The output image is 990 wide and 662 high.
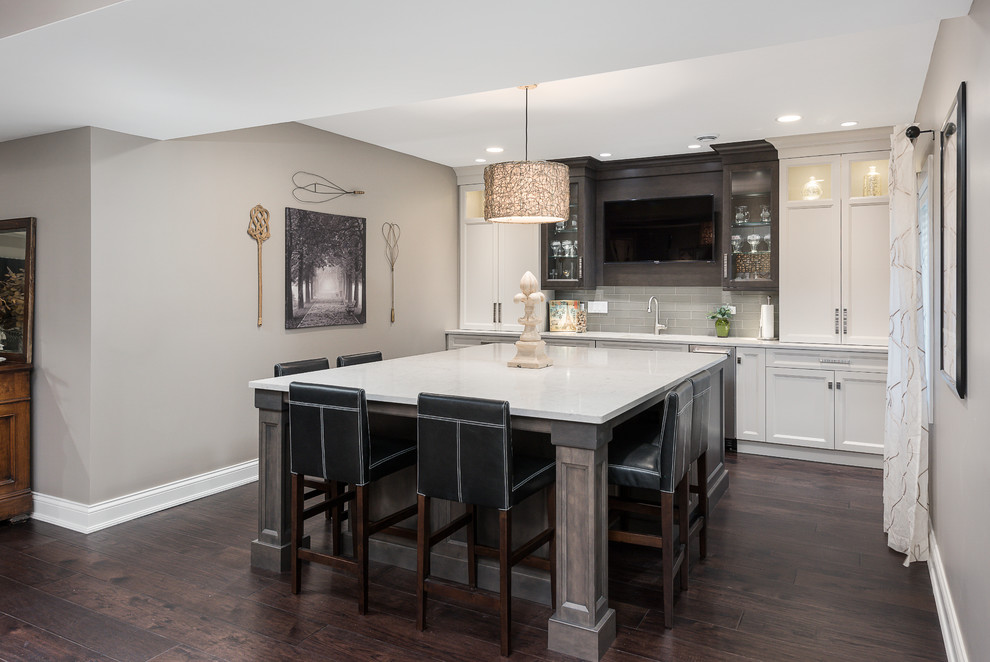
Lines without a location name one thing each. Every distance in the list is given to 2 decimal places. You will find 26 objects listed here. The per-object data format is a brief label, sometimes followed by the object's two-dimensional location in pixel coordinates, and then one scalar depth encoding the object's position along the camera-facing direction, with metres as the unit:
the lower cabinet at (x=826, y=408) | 4.91
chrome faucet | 6.20
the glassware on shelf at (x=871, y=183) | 5.04
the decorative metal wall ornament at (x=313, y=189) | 4.83
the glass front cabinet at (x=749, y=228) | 5.48
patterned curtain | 3.20
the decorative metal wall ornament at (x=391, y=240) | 5.72
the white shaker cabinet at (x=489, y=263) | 6.48
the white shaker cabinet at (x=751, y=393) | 5.30
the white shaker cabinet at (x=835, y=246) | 5.01
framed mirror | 3.87
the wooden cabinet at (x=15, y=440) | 3.74
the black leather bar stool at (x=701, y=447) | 2.96
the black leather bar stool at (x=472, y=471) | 2.38
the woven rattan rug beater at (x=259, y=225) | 4.50
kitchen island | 2.40
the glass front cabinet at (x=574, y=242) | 6.20
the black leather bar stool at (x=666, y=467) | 2.57
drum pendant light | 3.39
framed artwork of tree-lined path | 4.79
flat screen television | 5.95
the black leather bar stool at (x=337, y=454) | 2.66
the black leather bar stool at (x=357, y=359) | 3.98
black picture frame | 2.16
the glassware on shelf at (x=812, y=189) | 5.29
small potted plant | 5.83
